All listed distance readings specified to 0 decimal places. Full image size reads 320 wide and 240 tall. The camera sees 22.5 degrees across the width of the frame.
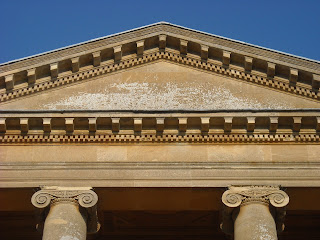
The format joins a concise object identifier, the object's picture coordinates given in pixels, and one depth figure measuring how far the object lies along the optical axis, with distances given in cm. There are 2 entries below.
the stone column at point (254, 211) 2038
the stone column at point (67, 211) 2044
